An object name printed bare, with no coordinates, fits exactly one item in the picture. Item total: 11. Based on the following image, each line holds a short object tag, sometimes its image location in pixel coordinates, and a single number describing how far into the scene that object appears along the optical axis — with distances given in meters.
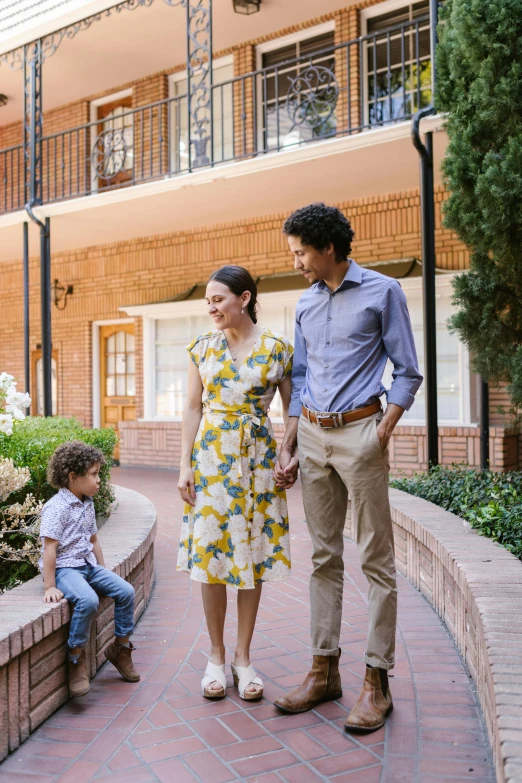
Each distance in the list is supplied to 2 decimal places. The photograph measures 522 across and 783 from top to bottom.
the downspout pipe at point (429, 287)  6.56
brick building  9.05
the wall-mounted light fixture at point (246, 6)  9.90
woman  2.87
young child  2.98
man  2.70
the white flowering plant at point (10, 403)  3.55
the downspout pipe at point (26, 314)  10.34
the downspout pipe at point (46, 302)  10.16
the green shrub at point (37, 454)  3.72
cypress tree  4.90
